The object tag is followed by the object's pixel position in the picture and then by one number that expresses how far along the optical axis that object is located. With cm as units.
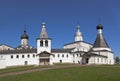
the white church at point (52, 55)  3925
